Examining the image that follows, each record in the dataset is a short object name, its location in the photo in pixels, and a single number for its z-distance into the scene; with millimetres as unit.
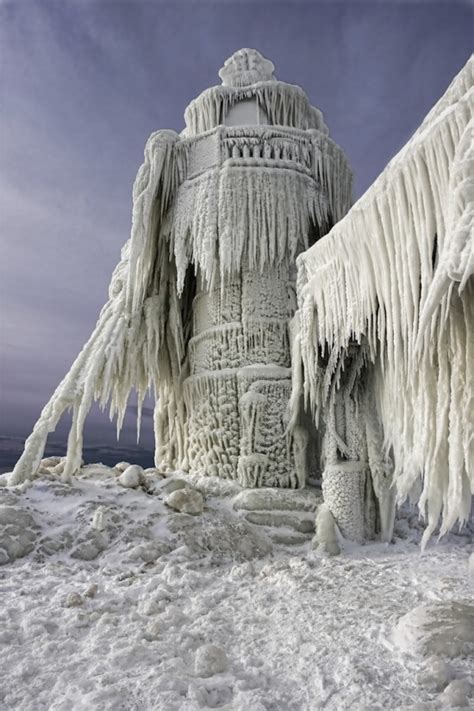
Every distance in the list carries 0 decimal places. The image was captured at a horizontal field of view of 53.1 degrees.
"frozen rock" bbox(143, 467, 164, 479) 8010
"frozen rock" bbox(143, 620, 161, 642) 3660
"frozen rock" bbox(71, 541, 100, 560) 5629
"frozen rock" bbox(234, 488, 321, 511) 7391
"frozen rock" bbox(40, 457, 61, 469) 8789
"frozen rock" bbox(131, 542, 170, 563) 5633
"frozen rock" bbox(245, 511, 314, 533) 7141
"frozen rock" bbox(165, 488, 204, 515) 6691
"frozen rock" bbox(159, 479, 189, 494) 7372
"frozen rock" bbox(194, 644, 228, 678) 3145
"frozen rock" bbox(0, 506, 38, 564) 5398
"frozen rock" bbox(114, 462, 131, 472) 8636
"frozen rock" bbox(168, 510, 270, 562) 6059
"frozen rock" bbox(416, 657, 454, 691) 2887
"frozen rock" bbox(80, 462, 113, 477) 8143
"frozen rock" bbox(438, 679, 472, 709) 2646
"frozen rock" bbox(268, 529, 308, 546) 6859
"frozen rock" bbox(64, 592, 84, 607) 4223
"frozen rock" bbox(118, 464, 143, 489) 7285
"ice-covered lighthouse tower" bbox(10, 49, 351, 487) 8141
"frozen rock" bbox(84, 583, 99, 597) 4473
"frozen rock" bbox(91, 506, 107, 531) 6074
